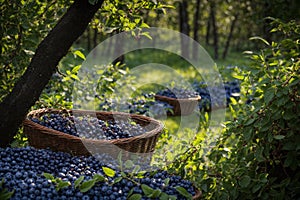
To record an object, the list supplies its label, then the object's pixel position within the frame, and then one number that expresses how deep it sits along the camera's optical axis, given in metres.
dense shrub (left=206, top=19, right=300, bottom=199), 2.53
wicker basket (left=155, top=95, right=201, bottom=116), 5.42
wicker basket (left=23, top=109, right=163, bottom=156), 2.44
